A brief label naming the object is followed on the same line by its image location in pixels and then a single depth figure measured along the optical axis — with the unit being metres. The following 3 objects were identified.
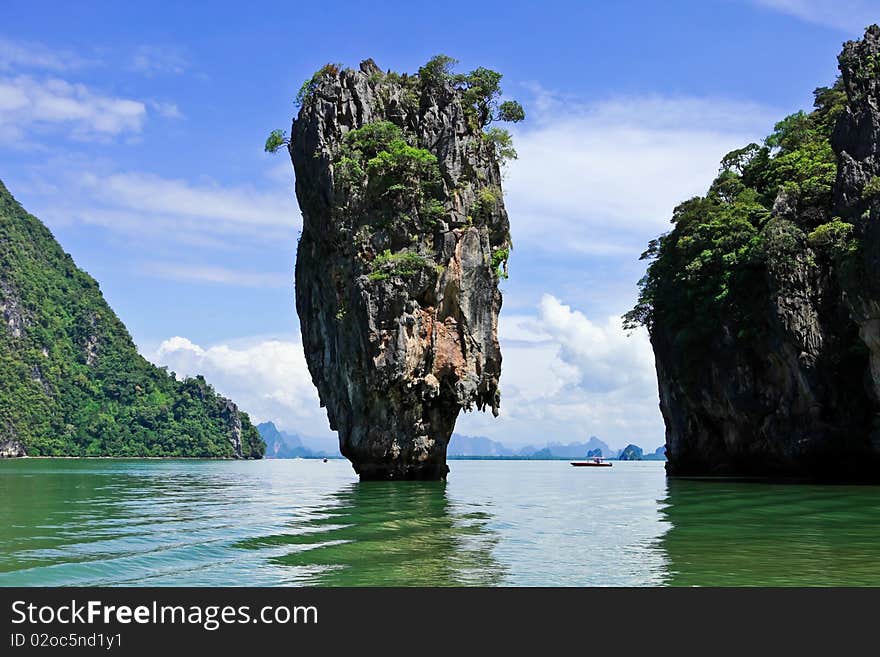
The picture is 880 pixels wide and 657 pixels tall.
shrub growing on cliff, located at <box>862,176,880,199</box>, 26.30
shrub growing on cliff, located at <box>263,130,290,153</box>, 35.09
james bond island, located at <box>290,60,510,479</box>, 30.77
